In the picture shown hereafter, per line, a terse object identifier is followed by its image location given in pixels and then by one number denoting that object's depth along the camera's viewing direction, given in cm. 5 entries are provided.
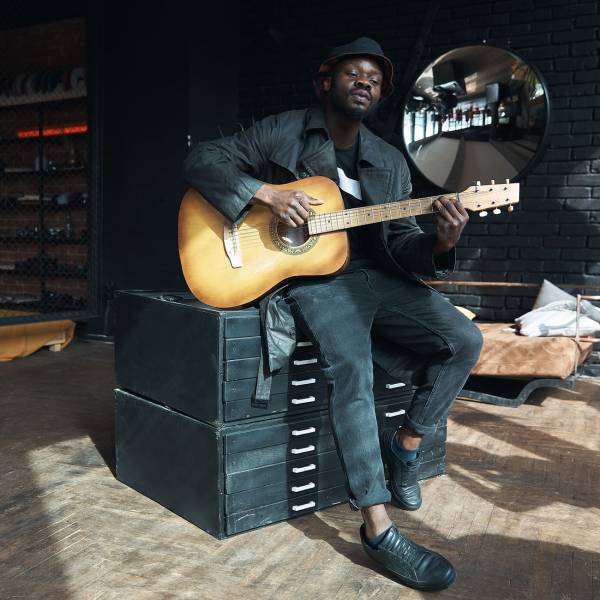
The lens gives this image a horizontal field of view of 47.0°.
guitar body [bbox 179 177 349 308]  229
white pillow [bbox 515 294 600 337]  414
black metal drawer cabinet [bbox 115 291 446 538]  216
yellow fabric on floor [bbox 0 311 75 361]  518
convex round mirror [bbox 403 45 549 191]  491
